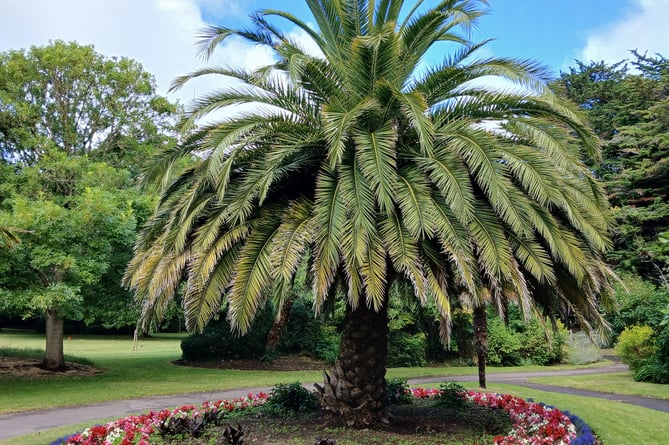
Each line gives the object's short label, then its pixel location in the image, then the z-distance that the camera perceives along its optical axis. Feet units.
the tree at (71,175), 42.70
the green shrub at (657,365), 51.13
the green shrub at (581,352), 79.29
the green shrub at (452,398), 31.76
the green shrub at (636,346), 56.13
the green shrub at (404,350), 71.36
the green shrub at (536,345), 77.46
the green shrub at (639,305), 64.08
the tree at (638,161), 95.30
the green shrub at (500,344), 75.05
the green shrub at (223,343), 69.77
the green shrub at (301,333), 73.61
